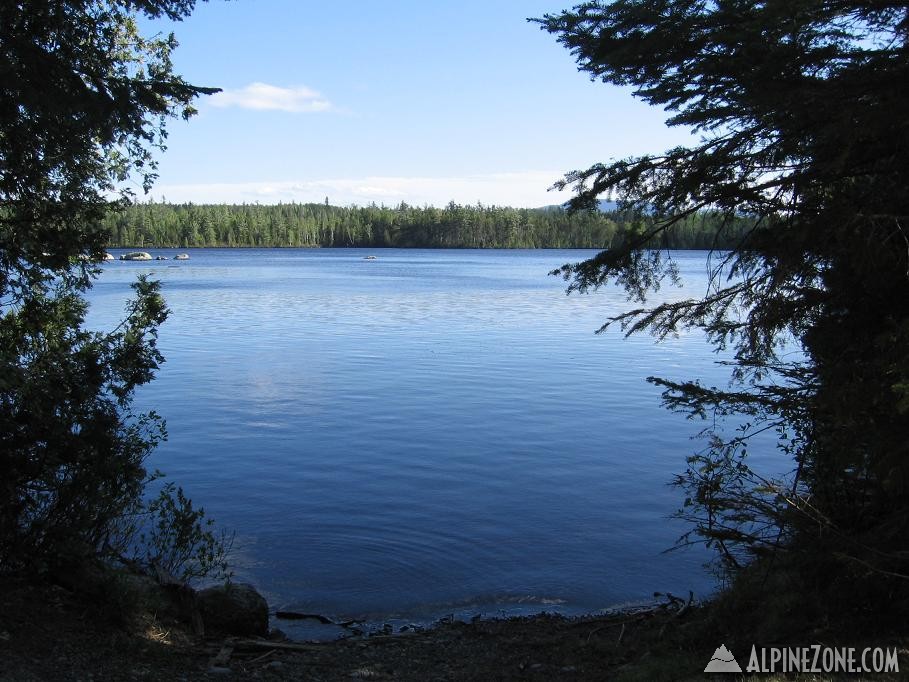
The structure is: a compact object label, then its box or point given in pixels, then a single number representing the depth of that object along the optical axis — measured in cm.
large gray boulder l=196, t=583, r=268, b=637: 704
